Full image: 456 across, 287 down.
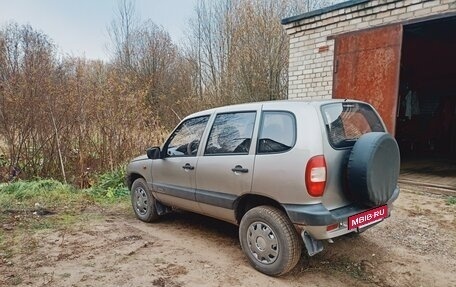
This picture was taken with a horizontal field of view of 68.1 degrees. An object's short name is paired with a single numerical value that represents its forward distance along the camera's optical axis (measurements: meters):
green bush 6.71
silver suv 2.92
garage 6.29
